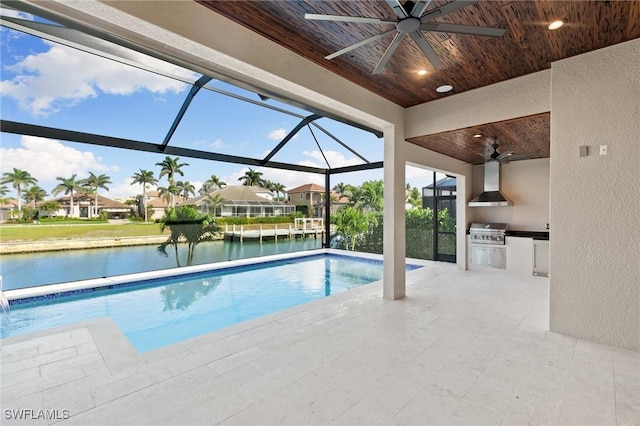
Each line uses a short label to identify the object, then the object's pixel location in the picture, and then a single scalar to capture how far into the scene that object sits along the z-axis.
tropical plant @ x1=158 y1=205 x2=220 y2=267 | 7.04
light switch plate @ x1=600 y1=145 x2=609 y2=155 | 2.94
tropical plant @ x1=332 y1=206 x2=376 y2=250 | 9.70
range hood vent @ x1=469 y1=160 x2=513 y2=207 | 6.56
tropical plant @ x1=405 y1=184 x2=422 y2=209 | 8.54
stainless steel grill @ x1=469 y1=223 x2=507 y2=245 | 6.51
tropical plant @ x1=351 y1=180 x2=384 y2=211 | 9.27
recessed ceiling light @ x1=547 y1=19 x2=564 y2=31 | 2.53
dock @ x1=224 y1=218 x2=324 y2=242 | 8.29
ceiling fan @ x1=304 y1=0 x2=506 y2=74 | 1.98
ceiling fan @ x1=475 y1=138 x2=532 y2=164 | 5.25
